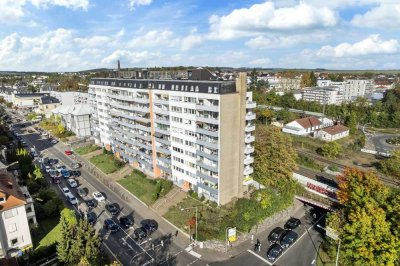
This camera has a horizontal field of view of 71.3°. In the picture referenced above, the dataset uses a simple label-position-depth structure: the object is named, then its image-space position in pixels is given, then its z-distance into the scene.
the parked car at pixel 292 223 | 57.16
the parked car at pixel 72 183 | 75.88
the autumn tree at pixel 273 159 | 65.56
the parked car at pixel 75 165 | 89.61
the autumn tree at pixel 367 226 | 41.03
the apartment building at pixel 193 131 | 57.62
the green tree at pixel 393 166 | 75.31
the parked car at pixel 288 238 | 51.62
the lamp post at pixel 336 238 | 45.06
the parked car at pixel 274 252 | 47.86
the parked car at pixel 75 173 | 84.04
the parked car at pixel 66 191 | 69.94
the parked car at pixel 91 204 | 65.52
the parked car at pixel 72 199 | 66.44
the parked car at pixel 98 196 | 67.77
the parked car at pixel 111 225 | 55.88
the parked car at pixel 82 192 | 71.18
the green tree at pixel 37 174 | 71.62
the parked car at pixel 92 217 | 59.16
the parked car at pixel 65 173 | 81.94
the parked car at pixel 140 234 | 53.20
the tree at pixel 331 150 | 90.06
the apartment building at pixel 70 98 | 173.85
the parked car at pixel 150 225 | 55.75
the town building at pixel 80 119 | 120.00
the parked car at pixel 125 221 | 57.19
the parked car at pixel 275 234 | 53.16
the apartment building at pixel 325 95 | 185.62
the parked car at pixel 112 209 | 62.28
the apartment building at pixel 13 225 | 45.03
